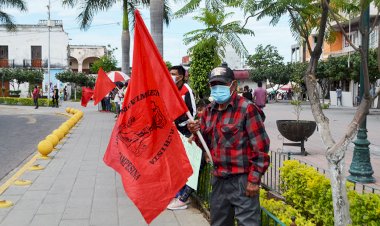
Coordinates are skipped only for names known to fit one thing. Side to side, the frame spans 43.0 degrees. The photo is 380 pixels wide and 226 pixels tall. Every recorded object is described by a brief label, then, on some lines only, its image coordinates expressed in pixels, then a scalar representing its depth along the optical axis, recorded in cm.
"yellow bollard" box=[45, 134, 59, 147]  1176
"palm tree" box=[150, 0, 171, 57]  1234
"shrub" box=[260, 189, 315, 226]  427
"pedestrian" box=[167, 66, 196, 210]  615
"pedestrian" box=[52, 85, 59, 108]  3808
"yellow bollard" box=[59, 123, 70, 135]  1518
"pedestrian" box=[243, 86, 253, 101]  1665
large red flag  445
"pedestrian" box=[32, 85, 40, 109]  3678
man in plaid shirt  380
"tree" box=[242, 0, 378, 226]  401
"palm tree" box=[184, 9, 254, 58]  1347
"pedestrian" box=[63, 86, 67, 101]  5419
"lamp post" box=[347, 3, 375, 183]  814
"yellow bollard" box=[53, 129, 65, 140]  1355
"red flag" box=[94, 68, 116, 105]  1399
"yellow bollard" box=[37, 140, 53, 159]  1091
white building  5544
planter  1088
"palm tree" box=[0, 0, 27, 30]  3084
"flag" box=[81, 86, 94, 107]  2277
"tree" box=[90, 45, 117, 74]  4748
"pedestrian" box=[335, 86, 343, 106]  4328
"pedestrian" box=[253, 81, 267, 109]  1694
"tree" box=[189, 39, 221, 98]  1488
